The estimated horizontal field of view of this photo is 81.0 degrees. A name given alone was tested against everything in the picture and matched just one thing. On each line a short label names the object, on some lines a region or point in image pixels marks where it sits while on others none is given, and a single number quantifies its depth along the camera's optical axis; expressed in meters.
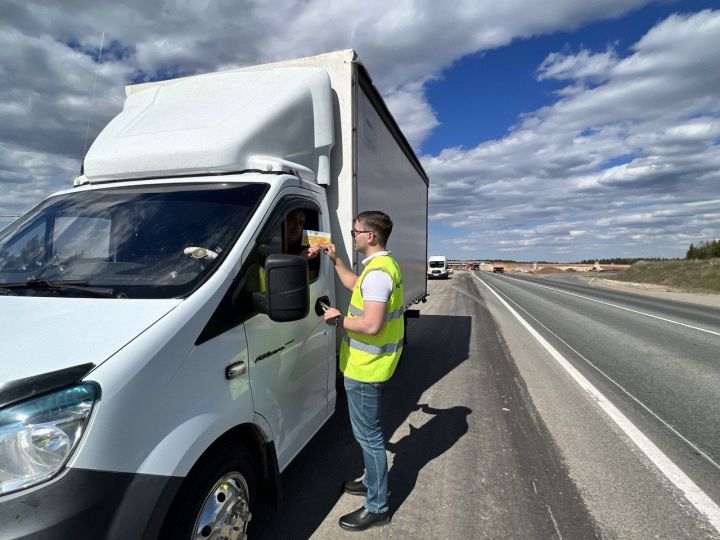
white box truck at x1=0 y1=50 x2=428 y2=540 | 1.45
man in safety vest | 2.58
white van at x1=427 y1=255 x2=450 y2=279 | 44.57
